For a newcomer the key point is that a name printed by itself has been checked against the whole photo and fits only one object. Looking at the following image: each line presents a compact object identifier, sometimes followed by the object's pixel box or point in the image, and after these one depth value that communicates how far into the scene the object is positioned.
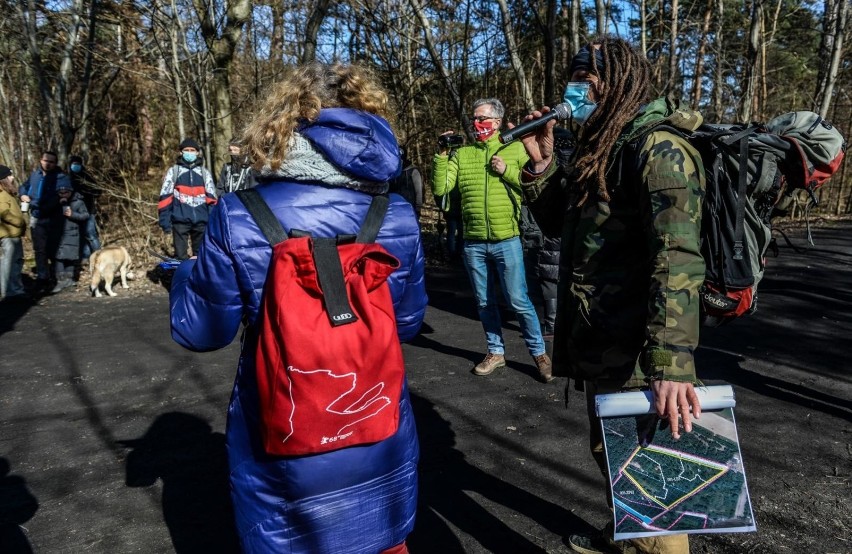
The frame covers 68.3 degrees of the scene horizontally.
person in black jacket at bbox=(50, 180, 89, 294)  9.27
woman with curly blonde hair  1.72
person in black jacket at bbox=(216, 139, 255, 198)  8.20
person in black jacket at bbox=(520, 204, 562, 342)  5.95
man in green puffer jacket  4.92
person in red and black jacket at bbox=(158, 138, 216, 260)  9.22
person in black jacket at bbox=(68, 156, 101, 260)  10.11
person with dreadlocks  1.88
